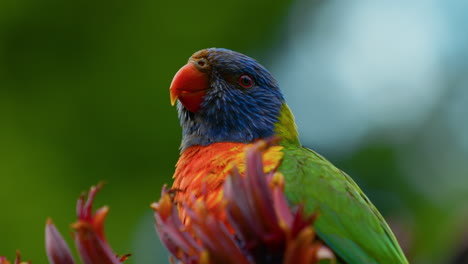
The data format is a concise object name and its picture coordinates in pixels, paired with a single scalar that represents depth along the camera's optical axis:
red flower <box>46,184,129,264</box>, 1.78
